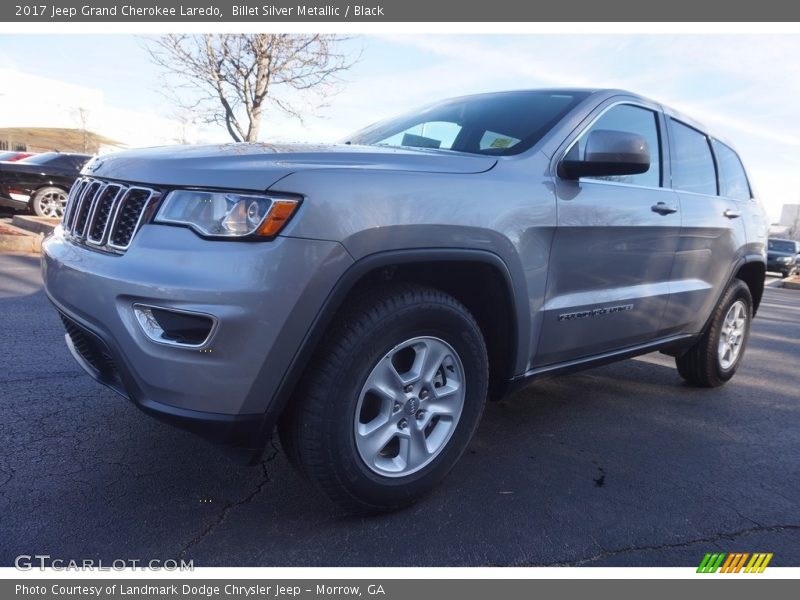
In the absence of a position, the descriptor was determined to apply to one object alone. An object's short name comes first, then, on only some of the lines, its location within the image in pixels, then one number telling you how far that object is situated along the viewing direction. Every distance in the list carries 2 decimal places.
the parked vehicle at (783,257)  23.27
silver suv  1.86
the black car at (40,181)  11.06
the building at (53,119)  32.38
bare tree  12.25
